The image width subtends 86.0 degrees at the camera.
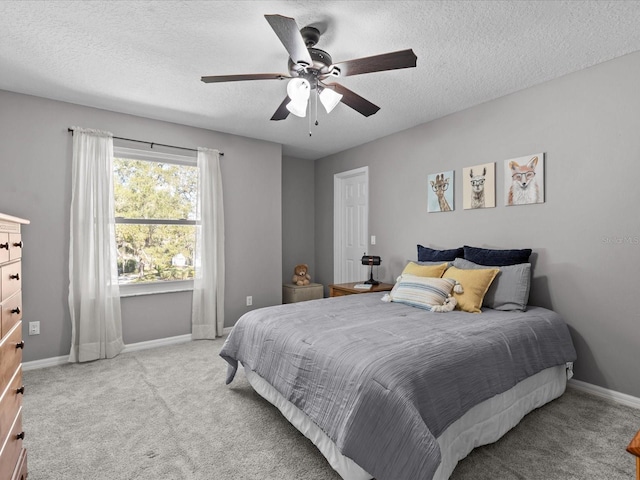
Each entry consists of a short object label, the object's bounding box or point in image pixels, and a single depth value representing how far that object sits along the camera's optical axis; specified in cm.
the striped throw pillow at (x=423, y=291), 270
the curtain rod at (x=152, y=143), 357
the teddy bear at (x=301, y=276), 511
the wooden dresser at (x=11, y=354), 128
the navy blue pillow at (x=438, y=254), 337
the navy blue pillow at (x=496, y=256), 290
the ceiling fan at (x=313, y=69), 179
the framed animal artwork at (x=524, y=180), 294
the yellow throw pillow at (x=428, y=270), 304
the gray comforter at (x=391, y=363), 145
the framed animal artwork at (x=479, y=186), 329
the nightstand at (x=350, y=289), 396
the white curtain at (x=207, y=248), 404
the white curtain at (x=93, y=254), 332
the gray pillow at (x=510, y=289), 268
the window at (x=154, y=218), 372
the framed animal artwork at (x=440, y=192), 365
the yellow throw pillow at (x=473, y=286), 265
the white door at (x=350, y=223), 484
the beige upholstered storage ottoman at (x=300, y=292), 486
